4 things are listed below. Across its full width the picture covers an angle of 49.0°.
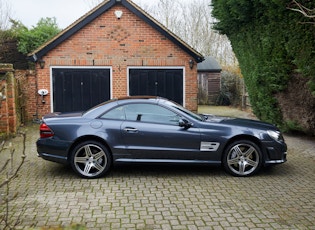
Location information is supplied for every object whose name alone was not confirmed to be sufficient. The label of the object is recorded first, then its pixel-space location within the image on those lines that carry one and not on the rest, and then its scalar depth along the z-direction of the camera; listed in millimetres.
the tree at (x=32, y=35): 20000
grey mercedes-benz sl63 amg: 6090
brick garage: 13086
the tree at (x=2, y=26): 21633
